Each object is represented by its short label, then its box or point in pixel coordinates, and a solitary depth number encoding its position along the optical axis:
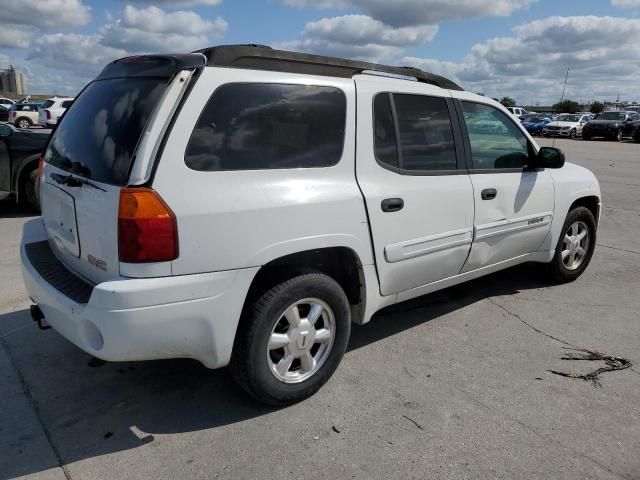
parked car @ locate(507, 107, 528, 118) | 40.82
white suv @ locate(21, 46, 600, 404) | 2.46
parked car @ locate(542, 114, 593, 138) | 32.91
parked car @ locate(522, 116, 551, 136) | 35.66
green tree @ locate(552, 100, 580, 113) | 70.50
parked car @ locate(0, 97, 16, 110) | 39.24
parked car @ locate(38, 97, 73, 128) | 25.53
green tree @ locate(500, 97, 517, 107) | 61.54
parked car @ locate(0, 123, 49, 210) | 7.40
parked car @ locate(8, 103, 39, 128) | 29.23
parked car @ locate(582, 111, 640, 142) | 29.33
